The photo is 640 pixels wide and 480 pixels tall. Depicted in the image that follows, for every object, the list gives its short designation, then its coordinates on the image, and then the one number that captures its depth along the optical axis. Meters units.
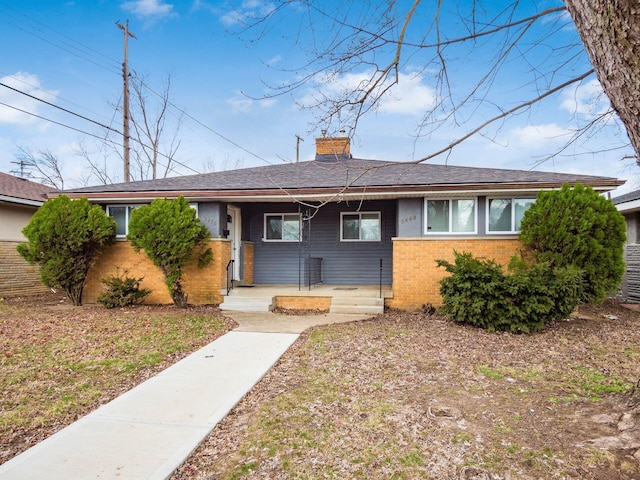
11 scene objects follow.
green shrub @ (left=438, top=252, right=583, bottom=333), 6.75
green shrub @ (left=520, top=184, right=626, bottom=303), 7.42
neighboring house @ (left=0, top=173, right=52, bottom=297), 11.78
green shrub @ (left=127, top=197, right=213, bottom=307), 8.91
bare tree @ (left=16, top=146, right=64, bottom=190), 24.22
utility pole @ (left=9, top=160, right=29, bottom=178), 26.85
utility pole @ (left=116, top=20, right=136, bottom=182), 15.50
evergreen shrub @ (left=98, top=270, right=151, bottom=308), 9.35
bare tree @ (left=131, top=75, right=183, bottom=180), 20.89
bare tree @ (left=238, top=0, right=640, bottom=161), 3.82
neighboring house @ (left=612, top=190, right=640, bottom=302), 11.08
